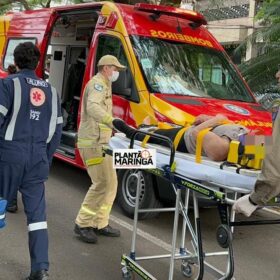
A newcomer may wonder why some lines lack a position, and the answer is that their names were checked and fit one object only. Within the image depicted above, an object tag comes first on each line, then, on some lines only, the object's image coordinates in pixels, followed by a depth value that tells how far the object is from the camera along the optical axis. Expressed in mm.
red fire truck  5930
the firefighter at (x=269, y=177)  2576
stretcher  3088
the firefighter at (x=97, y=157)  5109
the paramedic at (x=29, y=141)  3842
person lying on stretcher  3723
